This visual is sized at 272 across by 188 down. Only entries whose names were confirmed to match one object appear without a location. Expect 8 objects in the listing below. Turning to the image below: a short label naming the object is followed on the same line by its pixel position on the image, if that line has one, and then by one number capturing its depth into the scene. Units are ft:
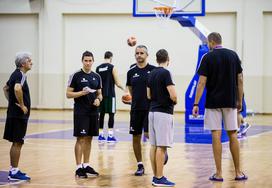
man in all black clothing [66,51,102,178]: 33.94
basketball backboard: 59.44
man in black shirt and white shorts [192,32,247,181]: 32.74
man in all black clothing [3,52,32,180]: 32.29
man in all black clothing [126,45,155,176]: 34.79
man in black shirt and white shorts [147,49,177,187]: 31.03
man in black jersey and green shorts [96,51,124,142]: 53.00
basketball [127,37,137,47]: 49.54
